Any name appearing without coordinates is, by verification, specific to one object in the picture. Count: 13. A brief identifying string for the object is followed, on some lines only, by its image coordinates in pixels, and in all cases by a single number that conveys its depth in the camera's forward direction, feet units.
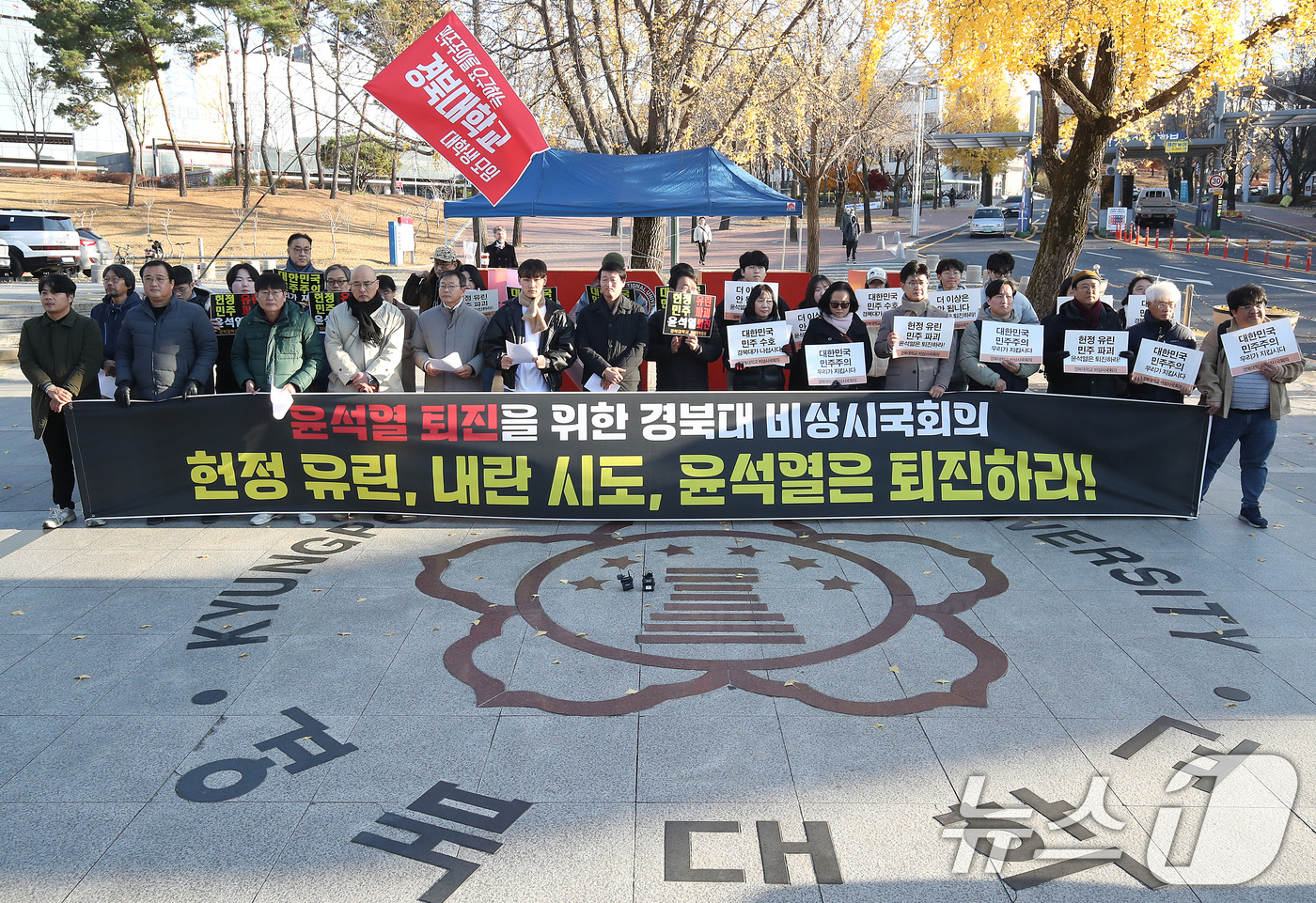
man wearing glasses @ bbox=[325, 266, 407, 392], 23.61
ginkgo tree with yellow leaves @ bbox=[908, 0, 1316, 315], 35.09
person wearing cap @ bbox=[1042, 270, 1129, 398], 24.54
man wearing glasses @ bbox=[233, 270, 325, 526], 23.08
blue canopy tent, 37.83
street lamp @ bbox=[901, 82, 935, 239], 107.65
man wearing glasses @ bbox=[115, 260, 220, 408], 23.02
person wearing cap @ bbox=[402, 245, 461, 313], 31.71
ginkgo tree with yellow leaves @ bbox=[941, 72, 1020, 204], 148.47
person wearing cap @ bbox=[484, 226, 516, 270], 41.24
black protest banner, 22.93
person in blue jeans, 22.63
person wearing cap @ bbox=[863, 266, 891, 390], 28.40
